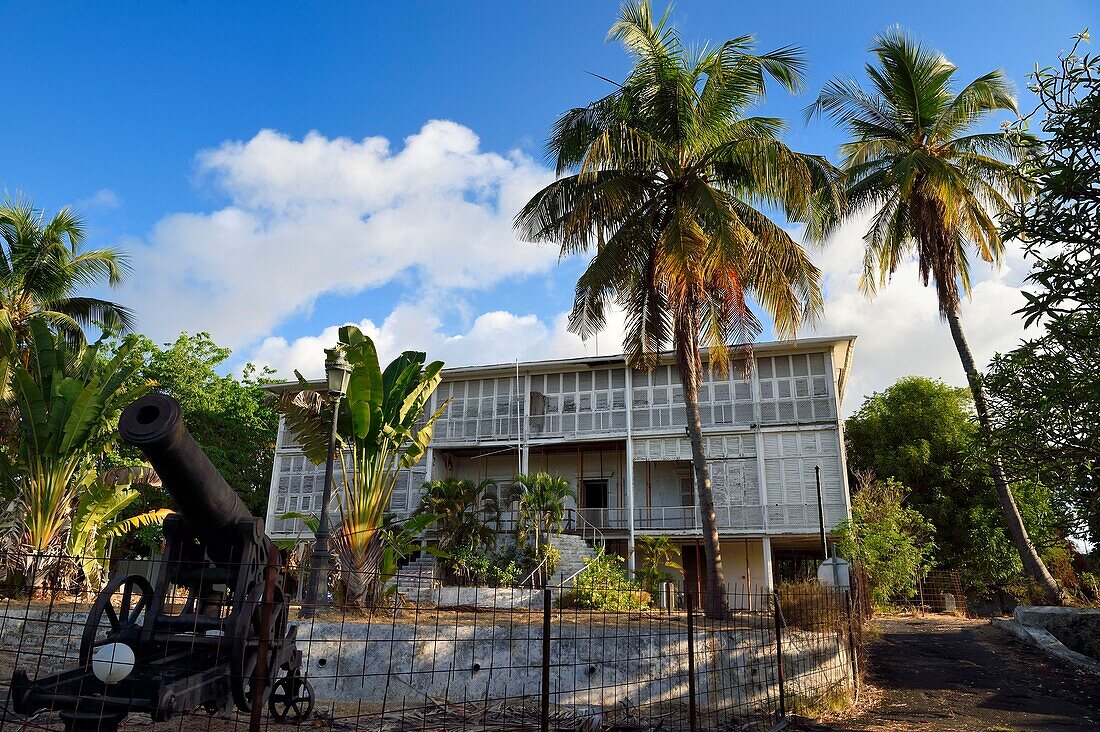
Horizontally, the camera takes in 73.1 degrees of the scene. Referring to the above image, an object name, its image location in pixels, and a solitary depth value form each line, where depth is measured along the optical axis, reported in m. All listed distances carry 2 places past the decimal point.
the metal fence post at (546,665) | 5.07
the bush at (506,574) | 17.03
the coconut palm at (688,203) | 12.68
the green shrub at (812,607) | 10.35
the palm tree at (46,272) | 18.62
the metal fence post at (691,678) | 6.09
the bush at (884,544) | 17.88
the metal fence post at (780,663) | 7.50
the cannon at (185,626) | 4.62
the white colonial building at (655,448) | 21.23
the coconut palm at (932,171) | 16.00
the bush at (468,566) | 17.35
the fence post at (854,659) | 9.72
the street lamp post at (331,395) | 9.87
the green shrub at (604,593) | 13.44
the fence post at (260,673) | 4.14
